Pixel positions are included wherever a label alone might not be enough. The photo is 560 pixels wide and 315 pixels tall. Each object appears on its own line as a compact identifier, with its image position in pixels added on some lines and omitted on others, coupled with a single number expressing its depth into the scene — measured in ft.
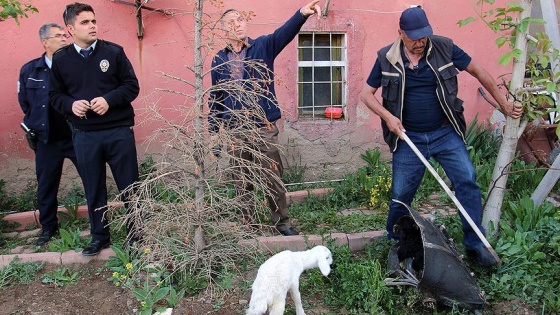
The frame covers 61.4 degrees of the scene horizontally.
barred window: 19.83
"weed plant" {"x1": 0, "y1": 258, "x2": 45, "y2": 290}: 12.46
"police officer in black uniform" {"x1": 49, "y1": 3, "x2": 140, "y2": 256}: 12.59
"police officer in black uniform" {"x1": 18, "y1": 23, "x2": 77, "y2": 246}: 14.74
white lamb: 9.45
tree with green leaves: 11.16
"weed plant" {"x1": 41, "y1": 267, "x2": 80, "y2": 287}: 12.35
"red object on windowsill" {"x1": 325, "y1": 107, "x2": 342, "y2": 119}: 20.07
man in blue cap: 11.79
